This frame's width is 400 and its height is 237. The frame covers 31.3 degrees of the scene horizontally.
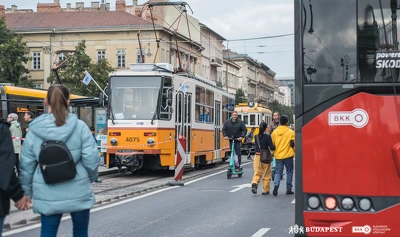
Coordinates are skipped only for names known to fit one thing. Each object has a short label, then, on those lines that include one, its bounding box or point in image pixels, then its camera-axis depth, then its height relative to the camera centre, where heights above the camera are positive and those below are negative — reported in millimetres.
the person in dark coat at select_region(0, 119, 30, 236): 5602 -308
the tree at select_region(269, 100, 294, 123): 126469 +4819
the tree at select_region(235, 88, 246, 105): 92506 +4994
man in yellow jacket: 15409 -347
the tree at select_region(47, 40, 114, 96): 58938 +5216
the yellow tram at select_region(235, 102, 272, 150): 43625 +1254
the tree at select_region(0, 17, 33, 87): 57812 +6285
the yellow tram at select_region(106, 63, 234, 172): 20625 +563
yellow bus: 26875 +1398
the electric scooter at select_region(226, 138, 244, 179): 20920 -1025
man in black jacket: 20719 +135
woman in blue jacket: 5781 -259
